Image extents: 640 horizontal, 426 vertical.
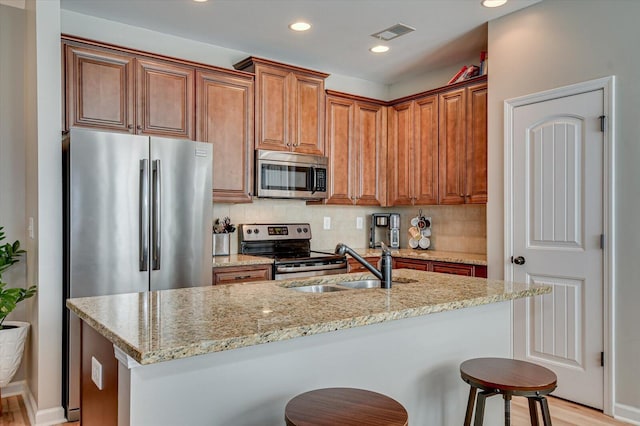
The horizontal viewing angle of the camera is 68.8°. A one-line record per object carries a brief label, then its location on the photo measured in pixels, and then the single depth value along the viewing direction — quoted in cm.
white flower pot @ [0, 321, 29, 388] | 283
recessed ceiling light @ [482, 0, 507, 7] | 316
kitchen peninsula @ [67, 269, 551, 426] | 133
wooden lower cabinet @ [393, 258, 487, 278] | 370
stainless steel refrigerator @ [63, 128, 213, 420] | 280
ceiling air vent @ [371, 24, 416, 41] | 360
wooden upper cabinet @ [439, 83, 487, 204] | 390
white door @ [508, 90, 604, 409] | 295
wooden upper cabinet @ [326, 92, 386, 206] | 448
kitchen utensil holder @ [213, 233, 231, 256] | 396
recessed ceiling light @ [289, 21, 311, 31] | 357
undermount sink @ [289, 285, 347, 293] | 234
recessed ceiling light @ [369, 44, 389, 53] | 406
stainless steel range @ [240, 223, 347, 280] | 376
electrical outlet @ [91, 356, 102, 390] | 157
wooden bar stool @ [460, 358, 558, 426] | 166
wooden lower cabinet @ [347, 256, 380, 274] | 427
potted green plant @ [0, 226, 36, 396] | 273
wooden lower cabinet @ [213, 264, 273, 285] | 344
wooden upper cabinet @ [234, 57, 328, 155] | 396
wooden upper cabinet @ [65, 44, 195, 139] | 313
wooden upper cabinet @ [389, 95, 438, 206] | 435
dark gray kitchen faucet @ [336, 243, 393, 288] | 221
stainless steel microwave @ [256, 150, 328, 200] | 396
